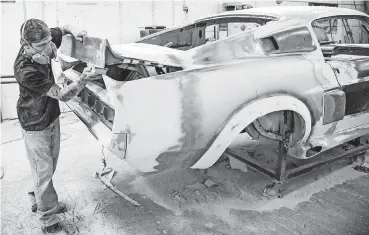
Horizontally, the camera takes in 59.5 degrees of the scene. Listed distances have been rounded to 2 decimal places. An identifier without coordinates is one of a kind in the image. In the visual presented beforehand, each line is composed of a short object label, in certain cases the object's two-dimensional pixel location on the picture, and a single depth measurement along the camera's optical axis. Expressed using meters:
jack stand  2.88
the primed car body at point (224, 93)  2.08
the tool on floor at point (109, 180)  2.87
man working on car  2.19
